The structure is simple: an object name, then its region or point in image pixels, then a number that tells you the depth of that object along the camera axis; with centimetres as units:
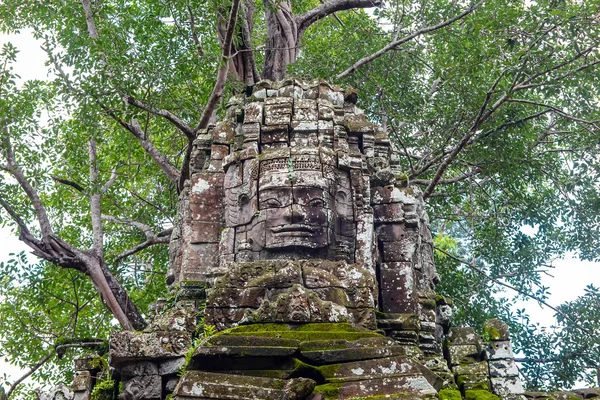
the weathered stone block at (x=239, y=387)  679
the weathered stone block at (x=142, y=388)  833
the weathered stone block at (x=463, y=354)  1070
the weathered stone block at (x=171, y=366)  840
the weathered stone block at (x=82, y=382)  947
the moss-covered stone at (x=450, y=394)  914
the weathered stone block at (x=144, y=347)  833
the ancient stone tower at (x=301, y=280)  723
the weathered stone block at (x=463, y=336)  1094
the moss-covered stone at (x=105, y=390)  903
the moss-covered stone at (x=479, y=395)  953
